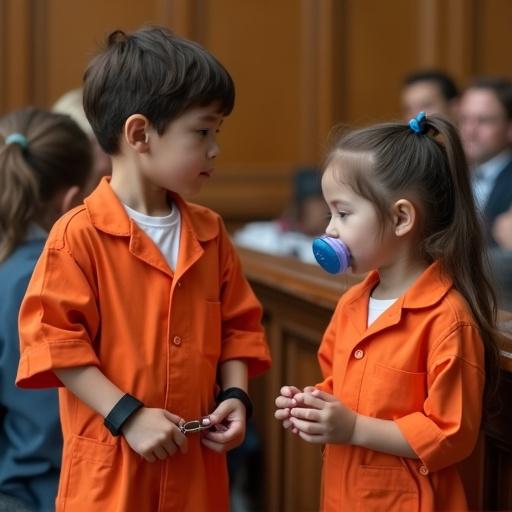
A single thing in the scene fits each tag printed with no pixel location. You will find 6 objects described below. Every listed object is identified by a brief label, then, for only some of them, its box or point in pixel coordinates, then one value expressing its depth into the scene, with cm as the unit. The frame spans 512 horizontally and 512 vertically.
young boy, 310
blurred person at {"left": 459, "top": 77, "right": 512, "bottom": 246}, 848
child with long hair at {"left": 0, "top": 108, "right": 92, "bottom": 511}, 384
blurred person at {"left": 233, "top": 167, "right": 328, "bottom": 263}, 846
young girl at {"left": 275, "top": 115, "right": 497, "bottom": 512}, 294
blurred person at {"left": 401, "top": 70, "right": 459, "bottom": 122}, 908
